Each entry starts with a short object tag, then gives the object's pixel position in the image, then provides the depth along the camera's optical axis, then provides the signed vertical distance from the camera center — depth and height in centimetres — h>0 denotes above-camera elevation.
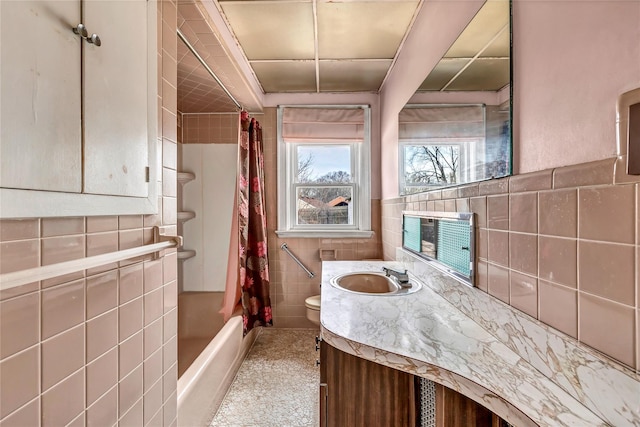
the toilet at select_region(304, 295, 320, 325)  214 -75
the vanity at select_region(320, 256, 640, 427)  53 -38
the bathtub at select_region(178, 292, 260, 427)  129 -91
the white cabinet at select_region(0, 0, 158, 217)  52 +25
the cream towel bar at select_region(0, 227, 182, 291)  47 -11
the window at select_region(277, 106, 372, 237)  265 +29
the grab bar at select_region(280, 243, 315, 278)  261 -43
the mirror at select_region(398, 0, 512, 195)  88 +42
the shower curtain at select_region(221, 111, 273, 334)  217 -23
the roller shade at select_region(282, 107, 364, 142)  259 +84
